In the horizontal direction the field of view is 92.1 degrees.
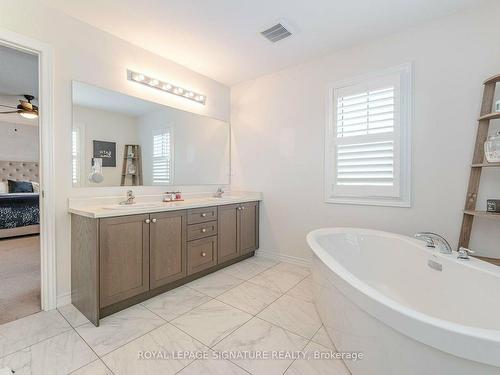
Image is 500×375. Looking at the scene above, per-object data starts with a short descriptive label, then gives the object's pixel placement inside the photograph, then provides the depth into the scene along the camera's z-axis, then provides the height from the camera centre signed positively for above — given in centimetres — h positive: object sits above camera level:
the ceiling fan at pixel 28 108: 390 +113
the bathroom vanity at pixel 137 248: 178 -60
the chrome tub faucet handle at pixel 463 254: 158 -47
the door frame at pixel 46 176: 190 +1
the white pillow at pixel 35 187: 505 -20
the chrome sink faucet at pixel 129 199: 236 -20
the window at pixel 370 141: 226 +42
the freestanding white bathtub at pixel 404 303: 83 -63
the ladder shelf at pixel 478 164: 180 +14
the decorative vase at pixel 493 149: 169 +25
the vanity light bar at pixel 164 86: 248 +106
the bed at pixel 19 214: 396 -63
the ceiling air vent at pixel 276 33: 222 +142
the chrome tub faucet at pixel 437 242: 171 -44
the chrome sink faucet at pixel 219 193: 331 -18
